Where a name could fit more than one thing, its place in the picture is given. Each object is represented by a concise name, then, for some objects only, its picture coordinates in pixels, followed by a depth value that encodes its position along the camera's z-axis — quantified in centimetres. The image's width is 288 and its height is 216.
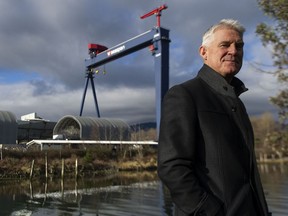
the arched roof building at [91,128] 5498
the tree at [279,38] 323
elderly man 166
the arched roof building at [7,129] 4828
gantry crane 3675
